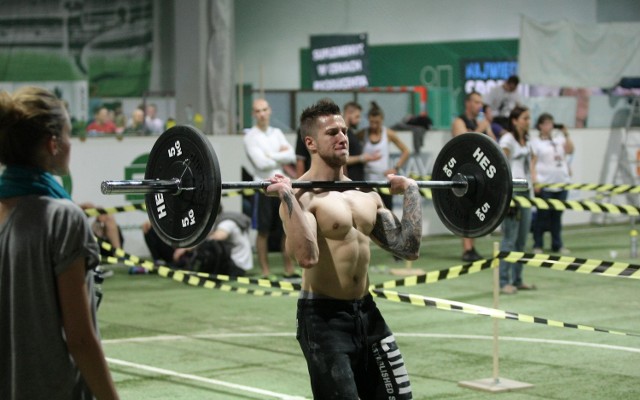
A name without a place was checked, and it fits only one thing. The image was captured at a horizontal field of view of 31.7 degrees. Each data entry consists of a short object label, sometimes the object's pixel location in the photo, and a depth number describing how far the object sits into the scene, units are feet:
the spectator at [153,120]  59.42
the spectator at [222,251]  41.52
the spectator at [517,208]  36.86
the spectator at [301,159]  38.65
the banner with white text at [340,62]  76.43
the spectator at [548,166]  47.14
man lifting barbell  16.40
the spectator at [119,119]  68.39
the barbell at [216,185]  16.61
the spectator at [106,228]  43.55
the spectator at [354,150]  40.73
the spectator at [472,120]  42.96
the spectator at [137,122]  59.85
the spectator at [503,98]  53.16
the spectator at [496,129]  46.53
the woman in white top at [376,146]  43.06
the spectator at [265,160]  40.68
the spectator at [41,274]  10.14
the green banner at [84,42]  77.10
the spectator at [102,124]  62.07
